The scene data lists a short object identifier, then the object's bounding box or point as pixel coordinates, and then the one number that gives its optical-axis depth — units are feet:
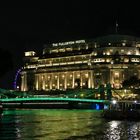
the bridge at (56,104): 227.66
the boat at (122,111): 159.89
